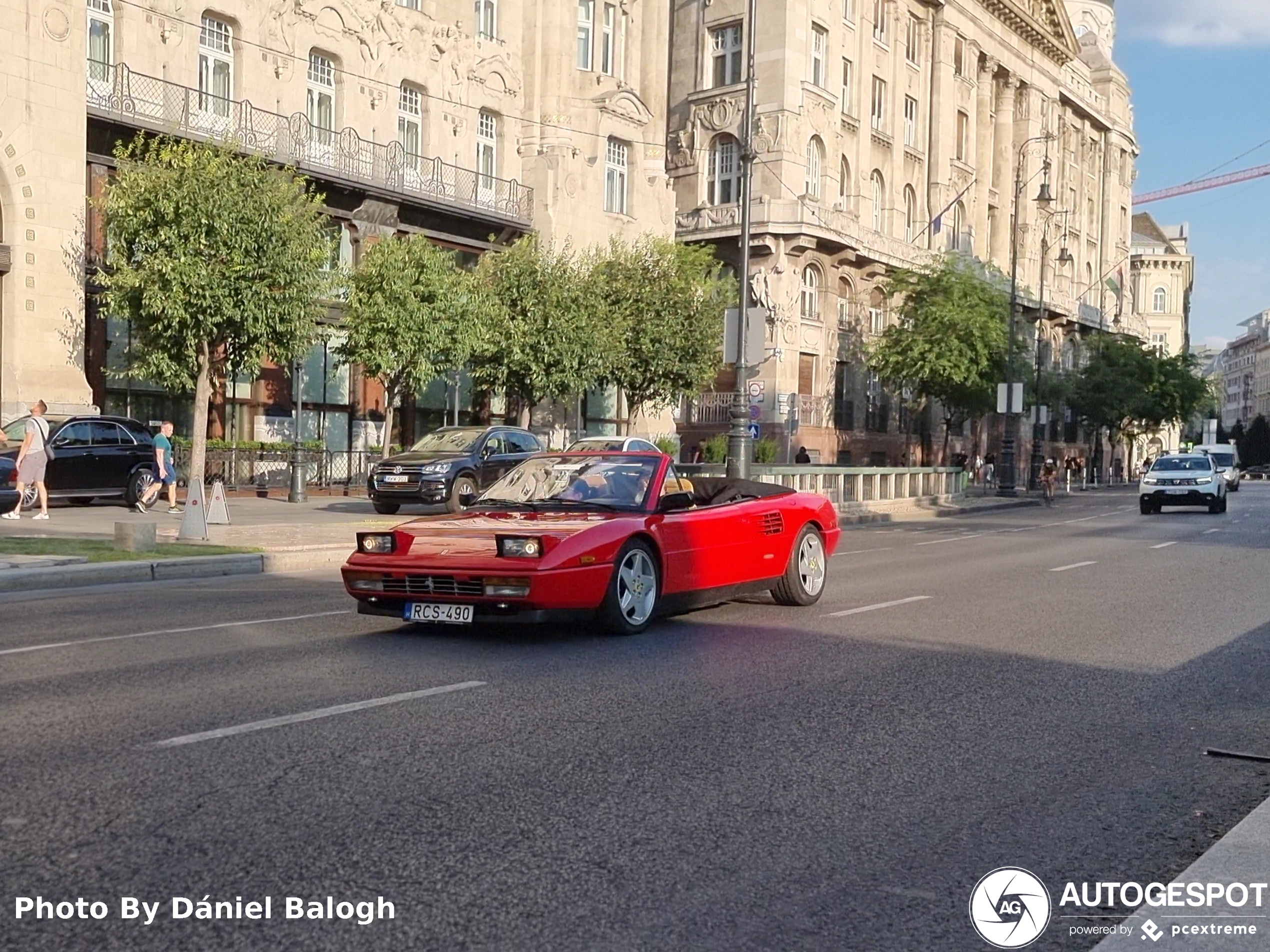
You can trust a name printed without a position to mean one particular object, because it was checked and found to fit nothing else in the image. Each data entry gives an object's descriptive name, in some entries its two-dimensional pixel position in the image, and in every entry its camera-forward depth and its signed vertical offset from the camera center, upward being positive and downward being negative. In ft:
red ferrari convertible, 29.63 -2.78
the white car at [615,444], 93.45 -0.65
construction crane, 537.65 +103.94
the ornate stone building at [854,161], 159.33 +38.35
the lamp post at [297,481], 94.89 -3.69
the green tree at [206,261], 85.35 +10.89
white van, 233.55 -2.63
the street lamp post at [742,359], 87.04 +5.20
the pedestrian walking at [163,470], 77.51 -2.56
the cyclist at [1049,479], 149.52 -4.09
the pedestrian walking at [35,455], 66.59 -1.54
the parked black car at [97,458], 77.51 -1.93
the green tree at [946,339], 155.84 +12.22
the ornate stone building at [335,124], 89.35 +26.02
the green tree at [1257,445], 574.15 +1.00
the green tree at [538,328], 113.50 +9.09
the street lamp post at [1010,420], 151.21 +2.78
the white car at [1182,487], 120.88 -3.77
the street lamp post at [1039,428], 184.75 +2.57
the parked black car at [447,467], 80.48 -2.15
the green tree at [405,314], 102.73 +9.12
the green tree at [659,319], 126.31 +11.22
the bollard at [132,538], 50.70 -4.29
